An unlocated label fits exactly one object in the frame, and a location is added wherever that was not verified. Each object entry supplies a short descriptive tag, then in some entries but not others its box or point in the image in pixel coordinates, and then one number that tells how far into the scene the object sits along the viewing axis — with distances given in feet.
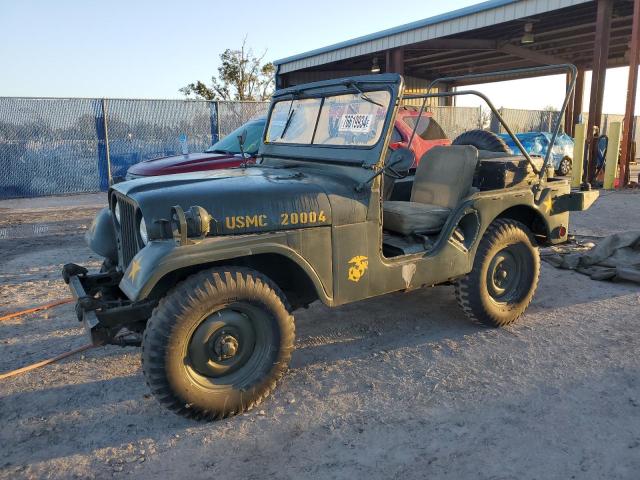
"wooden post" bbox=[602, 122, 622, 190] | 39.55
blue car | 47.25
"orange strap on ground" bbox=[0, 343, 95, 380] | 11.03
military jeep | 8.93
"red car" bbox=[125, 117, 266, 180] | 22.21
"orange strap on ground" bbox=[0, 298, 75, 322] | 14.25
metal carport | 38.78
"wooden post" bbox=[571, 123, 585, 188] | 40.24
